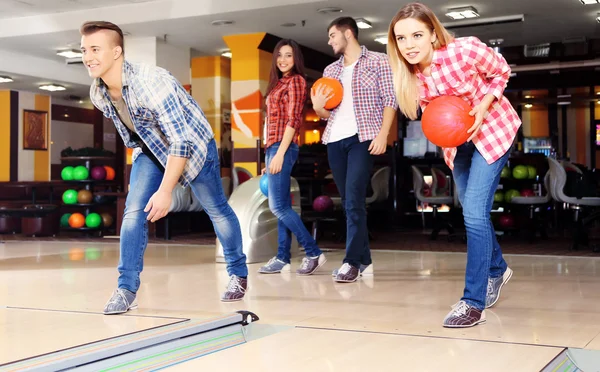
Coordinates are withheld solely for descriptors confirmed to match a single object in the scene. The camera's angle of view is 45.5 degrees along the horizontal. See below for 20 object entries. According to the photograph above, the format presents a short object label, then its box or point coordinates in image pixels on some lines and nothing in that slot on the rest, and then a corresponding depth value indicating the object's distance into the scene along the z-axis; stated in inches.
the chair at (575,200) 260.8
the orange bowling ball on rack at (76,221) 407.5
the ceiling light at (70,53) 448.8
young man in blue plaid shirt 117.1
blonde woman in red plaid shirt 107.9
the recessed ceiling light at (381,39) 417.3
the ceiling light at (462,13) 353.4
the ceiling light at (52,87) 536.5
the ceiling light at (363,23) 373.1
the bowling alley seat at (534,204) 304.7
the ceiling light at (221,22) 370.3
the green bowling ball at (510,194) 324.2
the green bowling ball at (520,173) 330.3
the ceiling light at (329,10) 346.5
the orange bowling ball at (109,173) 418.9
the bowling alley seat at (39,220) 408.2
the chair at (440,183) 352.5
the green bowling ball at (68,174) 414.9
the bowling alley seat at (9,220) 427.3
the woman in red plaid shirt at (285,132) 174.9
